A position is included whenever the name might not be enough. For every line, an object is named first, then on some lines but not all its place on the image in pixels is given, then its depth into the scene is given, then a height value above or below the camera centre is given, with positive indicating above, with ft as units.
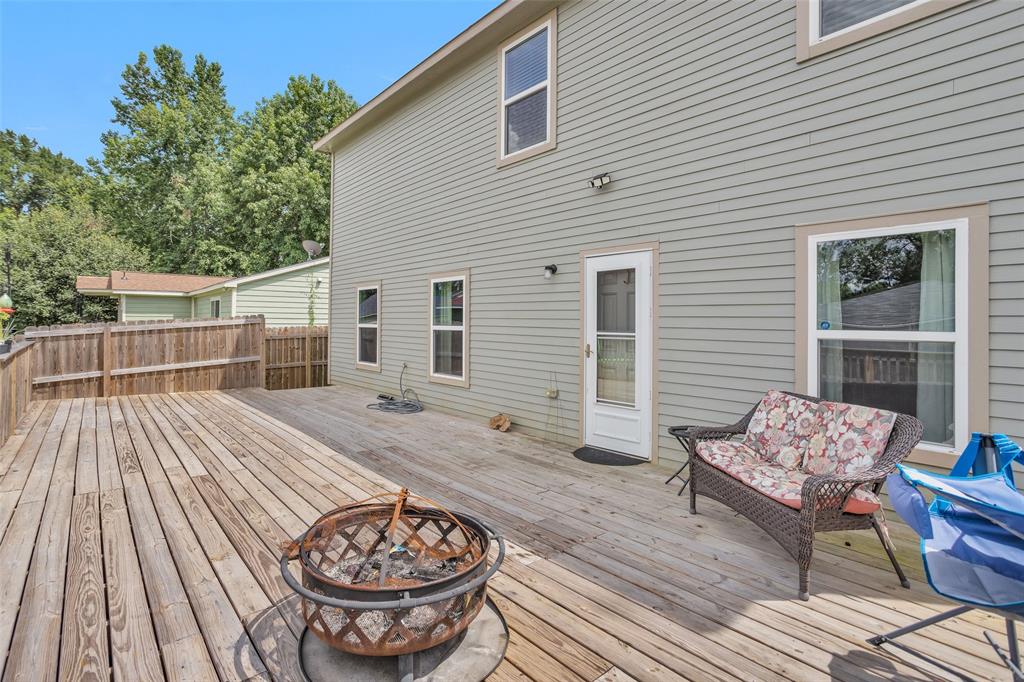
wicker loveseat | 7.38 -2.40
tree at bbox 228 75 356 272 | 61.77 +20.67
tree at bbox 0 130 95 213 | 86.94 +29.71
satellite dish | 40.16 +7.74
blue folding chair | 5.26 -2.38
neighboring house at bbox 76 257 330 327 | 41.57 +4.18
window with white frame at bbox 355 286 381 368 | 28.37 +0.62
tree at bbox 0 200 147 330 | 57.62 +9.35
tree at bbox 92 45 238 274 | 68.49 +25.29
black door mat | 14.62 -3.83
